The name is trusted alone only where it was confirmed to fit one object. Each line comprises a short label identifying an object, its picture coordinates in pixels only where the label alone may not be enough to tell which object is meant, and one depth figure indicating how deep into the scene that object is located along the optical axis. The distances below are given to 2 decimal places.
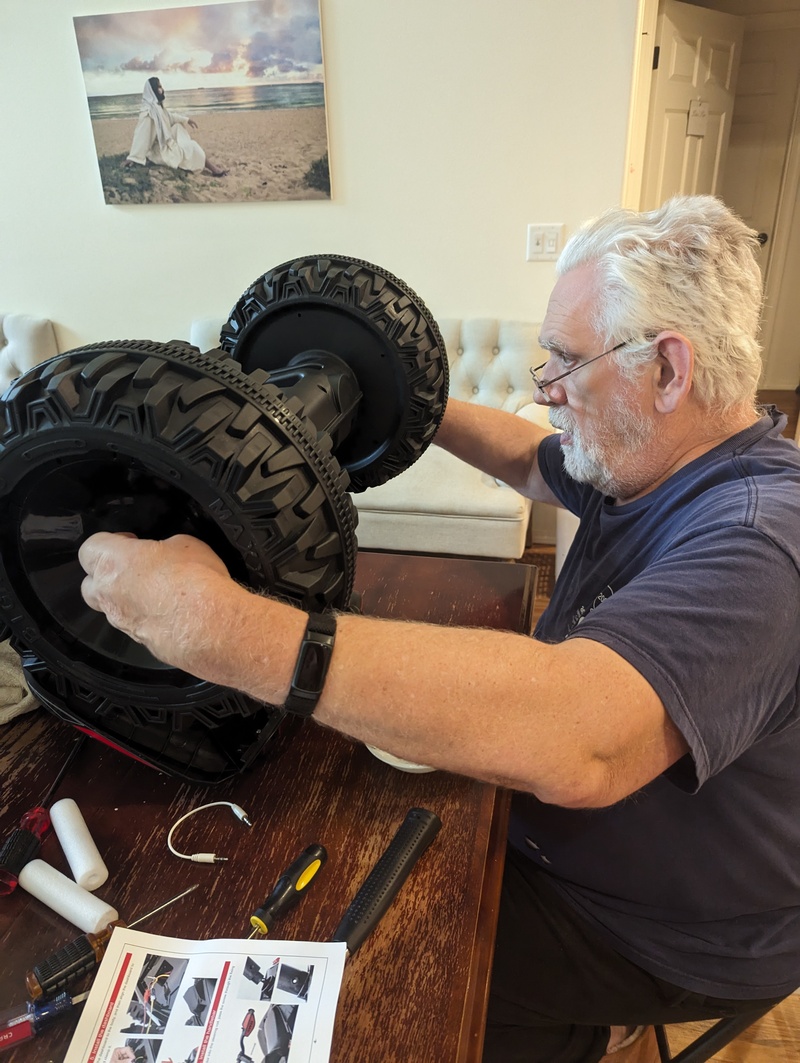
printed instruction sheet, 0.58
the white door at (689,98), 3.03
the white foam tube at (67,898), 0.67
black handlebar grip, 0.66
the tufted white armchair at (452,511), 2.29
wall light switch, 2.72
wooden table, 0.61
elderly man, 0.61
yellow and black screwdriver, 0.67
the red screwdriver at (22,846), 0.72
